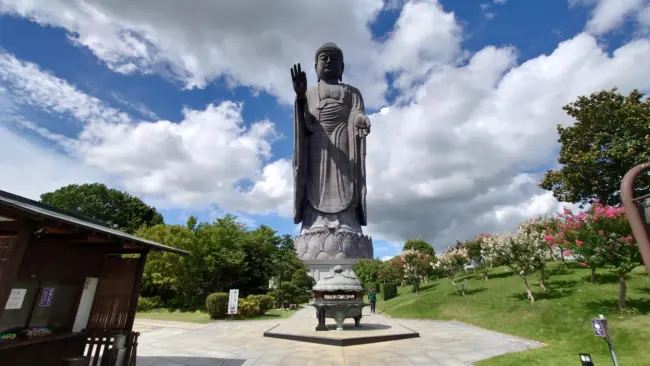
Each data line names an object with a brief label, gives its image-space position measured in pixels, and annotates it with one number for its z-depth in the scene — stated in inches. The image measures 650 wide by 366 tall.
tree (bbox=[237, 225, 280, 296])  978.7
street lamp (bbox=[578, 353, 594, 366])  187.9
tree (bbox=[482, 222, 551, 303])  616.1
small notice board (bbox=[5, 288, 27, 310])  205.5
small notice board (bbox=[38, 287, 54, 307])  224.7
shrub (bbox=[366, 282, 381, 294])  1274.1
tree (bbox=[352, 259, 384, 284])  1347.2
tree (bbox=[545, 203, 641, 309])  461.1
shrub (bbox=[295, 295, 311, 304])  1109.6
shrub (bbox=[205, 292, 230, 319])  701.9
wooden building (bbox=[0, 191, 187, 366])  185.5
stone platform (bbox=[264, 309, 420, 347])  378.9
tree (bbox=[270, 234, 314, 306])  1065.5
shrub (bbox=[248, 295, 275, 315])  763.4
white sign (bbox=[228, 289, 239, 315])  660.7
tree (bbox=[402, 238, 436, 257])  1659.7
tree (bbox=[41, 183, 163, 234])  1669.5
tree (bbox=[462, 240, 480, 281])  1055.0
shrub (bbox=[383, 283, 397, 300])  1088.2
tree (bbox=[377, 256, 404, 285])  1125.1
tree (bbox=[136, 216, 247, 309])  887.1
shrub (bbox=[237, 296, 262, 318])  719.7
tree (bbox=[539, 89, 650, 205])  737.6
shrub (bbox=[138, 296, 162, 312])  920.9
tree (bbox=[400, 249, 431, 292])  984.3
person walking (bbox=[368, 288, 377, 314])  833.0
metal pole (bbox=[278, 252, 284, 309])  1038.8
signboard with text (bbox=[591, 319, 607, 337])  207.0
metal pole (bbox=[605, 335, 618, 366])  207.5
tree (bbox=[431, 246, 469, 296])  951.0
